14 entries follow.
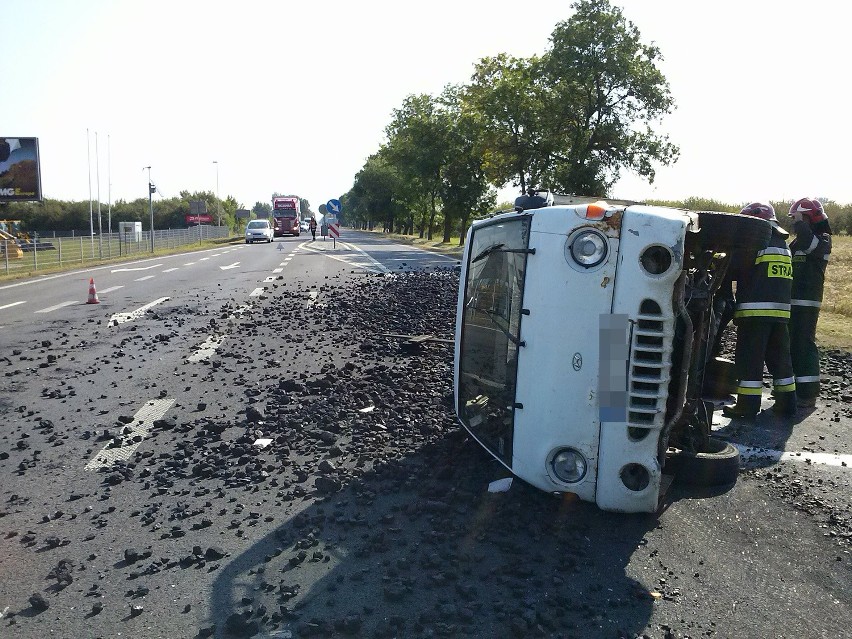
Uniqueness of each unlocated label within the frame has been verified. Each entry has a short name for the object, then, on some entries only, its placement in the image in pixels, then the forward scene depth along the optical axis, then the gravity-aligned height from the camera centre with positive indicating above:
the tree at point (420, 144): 51.50 +5.17
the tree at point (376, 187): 90.44 +3.62
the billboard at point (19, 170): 43.12 +1.86
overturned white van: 3.88 -0.63
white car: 55.97 -1.55
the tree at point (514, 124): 35.50 +4.67
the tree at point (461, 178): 48.44 +2.74
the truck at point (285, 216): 68.94 -0.34
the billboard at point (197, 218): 95.06 -1.15
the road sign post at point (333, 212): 44.50 +0.15
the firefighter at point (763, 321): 6.38 -0.78
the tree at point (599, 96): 33.88 +5.93
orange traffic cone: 15.70 -1.92
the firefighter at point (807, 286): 7.30 -0.53
